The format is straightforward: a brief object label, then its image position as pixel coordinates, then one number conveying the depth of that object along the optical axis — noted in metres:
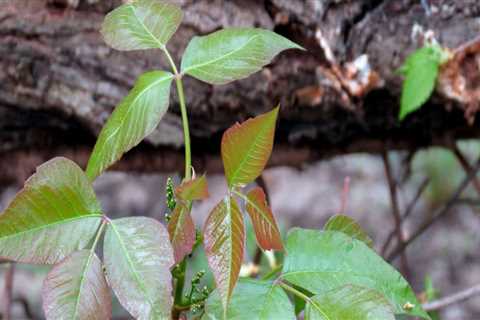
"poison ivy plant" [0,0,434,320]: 0.87
